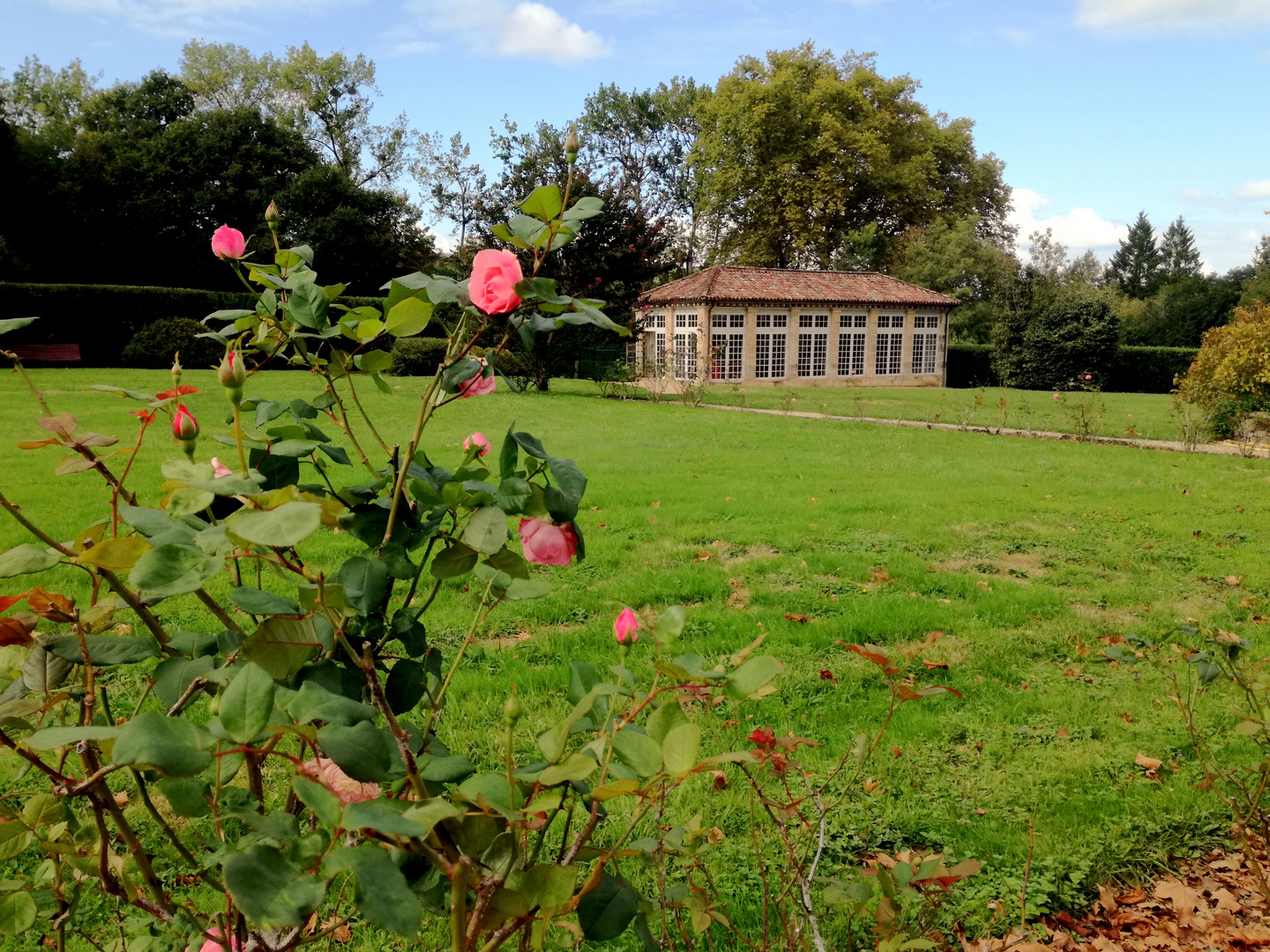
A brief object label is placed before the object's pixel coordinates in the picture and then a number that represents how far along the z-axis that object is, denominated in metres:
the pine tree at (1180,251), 51.66
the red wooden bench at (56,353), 16.80
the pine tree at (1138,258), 51.50
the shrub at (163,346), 16.91
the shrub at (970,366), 27.52
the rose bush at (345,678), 0.64
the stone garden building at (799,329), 23.53
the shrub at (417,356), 16.91
